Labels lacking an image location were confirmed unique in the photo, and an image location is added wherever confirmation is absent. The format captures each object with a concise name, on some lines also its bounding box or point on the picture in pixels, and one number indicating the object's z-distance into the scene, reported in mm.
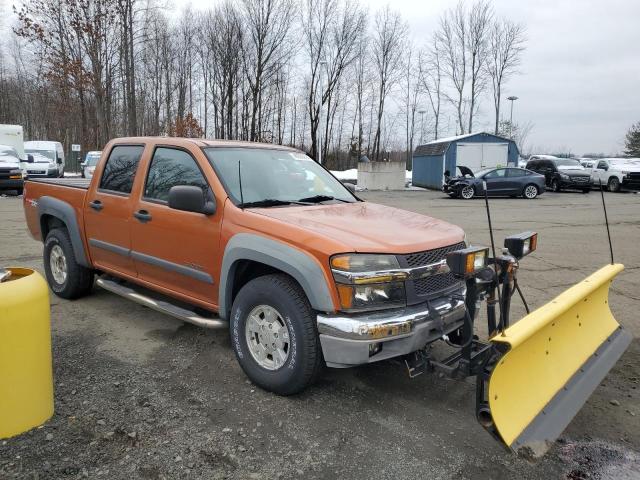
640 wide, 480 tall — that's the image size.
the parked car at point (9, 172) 18922
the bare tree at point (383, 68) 43562
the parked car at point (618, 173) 26266
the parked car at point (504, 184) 23734
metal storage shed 29344
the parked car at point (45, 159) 23188
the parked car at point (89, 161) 21348
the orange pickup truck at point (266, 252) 3146
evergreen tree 67469
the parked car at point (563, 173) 27391
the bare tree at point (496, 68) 47438
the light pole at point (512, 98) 44916
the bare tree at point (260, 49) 34438
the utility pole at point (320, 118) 38906
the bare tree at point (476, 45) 47000
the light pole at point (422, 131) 53406
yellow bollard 2855
